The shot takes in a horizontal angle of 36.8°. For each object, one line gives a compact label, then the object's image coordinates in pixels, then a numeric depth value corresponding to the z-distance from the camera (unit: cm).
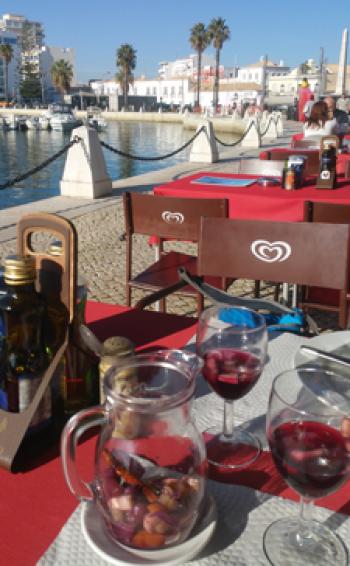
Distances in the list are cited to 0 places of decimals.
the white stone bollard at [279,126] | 2496
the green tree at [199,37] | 5891
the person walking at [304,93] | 1659
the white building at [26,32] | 10019
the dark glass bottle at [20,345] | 96
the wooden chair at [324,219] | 292
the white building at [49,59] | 9975
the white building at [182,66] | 11888
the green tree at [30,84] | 8731
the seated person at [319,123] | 779
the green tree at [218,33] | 5775
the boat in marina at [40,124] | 4991
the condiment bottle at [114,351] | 102
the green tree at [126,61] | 7156
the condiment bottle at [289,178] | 388
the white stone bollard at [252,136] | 1705
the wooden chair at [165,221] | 317
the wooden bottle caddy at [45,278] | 94
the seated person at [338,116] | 829
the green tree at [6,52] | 7184
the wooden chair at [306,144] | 740
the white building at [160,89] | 9594
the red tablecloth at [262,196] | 356
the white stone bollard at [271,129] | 2251
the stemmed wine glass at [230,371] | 98
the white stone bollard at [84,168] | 844
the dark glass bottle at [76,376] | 107
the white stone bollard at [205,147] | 1259
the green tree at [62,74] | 7412
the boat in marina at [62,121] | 4962
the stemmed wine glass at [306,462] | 69
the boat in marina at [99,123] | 4718
